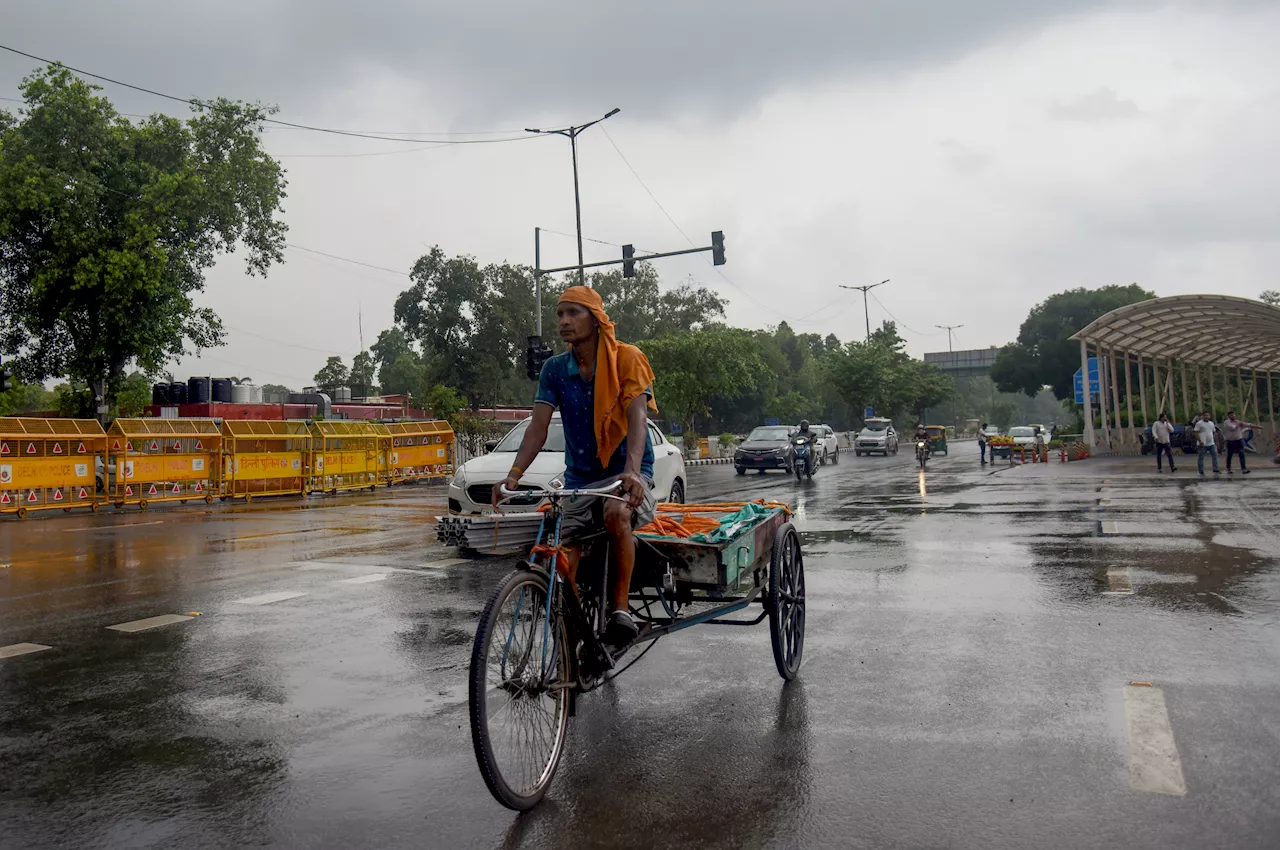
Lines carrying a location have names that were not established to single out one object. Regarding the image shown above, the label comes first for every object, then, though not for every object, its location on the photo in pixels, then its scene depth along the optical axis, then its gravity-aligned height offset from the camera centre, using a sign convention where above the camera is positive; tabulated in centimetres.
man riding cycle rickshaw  420 +8
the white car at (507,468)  1128 -29
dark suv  2898 -53
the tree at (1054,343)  6606 +527
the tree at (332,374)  10394 +931
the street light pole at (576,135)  2830 +923
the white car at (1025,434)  4731 -78
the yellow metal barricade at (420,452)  2725 +8
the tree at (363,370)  10367 +955
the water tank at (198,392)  3059 +238
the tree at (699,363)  4969 +387
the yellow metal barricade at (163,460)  2003 +21
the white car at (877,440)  4869 -61
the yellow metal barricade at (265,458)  2197 +13
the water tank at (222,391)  3107 +242
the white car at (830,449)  4101 -79
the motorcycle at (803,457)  2672 -71
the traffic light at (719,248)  2534 +494
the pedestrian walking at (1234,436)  2436 -76
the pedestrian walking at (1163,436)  2648 -71
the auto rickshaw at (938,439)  4531 -72
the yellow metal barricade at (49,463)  1811 +26
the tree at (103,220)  2630 +716
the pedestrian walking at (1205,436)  2402 -69
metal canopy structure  3023 +215
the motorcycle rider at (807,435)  2761 -9
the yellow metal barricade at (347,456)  2405 +8
